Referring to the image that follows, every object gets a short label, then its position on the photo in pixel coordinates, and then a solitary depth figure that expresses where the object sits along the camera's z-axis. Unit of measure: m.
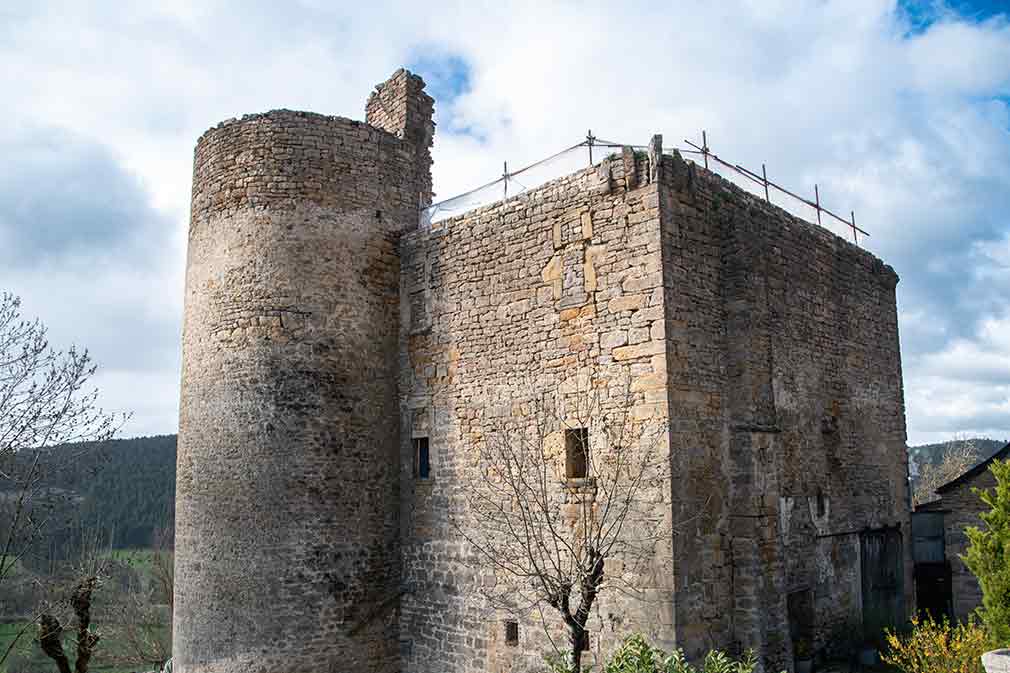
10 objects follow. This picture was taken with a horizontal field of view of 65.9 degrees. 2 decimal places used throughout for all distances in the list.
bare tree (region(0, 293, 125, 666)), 9.74
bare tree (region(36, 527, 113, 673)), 12.88
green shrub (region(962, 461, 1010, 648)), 8.02
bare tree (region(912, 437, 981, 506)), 32.38
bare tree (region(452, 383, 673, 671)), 8.55
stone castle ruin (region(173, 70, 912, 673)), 9.16
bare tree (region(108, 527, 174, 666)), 25.78
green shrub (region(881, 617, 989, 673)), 8.16
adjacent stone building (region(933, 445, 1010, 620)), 13.61
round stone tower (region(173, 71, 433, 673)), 10.33
